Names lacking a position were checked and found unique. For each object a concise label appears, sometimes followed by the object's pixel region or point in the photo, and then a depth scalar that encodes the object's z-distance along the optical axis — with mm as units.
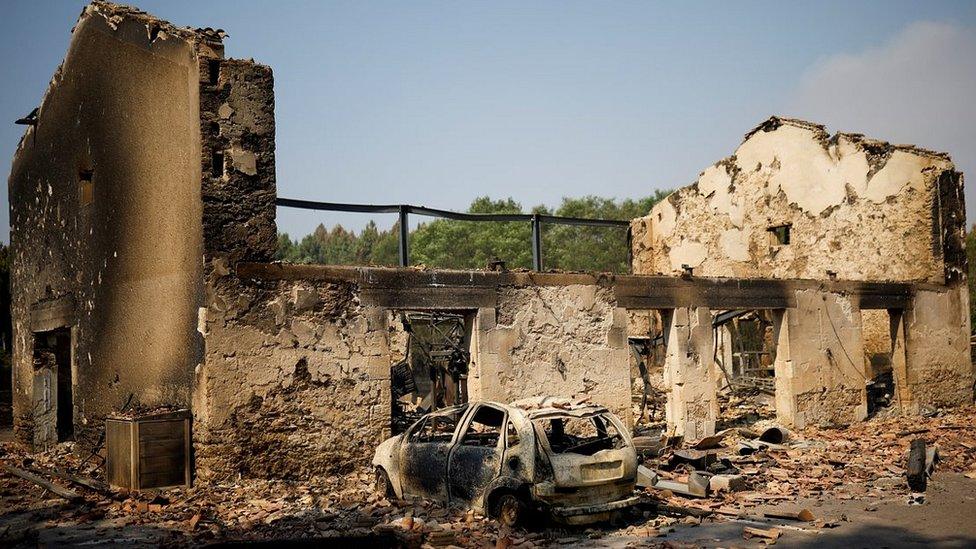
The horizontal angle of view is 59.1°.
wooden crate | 10648
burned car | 8594
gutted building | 11141
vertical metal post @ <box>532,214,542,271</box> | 15016
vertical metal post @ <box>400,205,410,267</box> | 13227
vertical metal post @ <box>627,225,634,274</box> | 23328
